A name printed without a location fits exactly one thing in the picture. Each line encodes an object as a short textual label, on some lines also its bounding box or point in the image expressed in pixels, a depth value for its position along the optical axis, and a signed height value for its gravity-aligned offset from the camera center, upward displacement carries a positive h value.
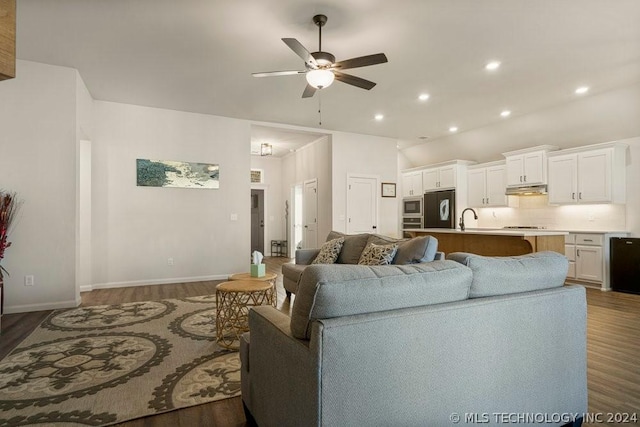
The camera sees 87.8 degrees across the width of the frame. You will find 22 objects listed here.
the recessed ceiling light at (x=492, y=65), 3.99 +1.79
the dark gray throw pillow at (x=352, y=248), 3.86 -0.42
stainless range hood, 6.14 +0.42
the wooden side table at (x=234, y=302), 2.80 -0.82
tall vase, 3.43 -0.80
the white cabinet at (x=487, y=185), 7.03 +0.61
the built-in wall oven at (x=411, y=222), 8.54 -0.24
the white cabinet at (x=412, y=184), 8.66 +0.77
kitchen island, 4.39 -0.43
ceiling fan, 2.87 +1.33
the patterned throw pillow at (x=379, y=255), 3.09 -0.40
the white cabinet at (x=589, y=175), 5.24 +0.62
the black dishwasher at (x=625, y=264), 4.88 -0.79
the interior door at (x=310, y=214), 7.66 -0.01
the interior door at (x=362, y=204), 7.12 +0.20
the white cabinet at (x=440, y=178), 7.75 +0.85
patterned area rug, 1.94 -1.13
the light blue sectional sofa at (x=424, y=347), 1.14 -0.54
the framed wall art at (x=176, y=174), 5.46 +0.69
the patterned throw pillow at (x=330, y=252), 4.00 -0.47
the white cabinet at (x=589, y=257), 5.17 -0.74
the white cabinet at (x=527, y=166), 6.14 +0.88
